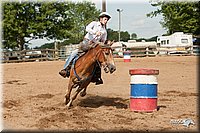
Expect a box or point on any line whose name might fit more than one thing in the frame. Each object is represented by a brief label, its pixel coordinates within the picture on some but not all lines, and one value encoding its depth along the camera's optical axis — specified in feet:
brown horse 28.45
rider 29.35
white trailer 137.39
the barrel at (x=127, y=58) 94.22
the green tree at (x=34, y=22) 156.35
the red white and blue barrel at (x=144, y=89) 27.37
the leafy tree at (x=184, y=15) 159.63
